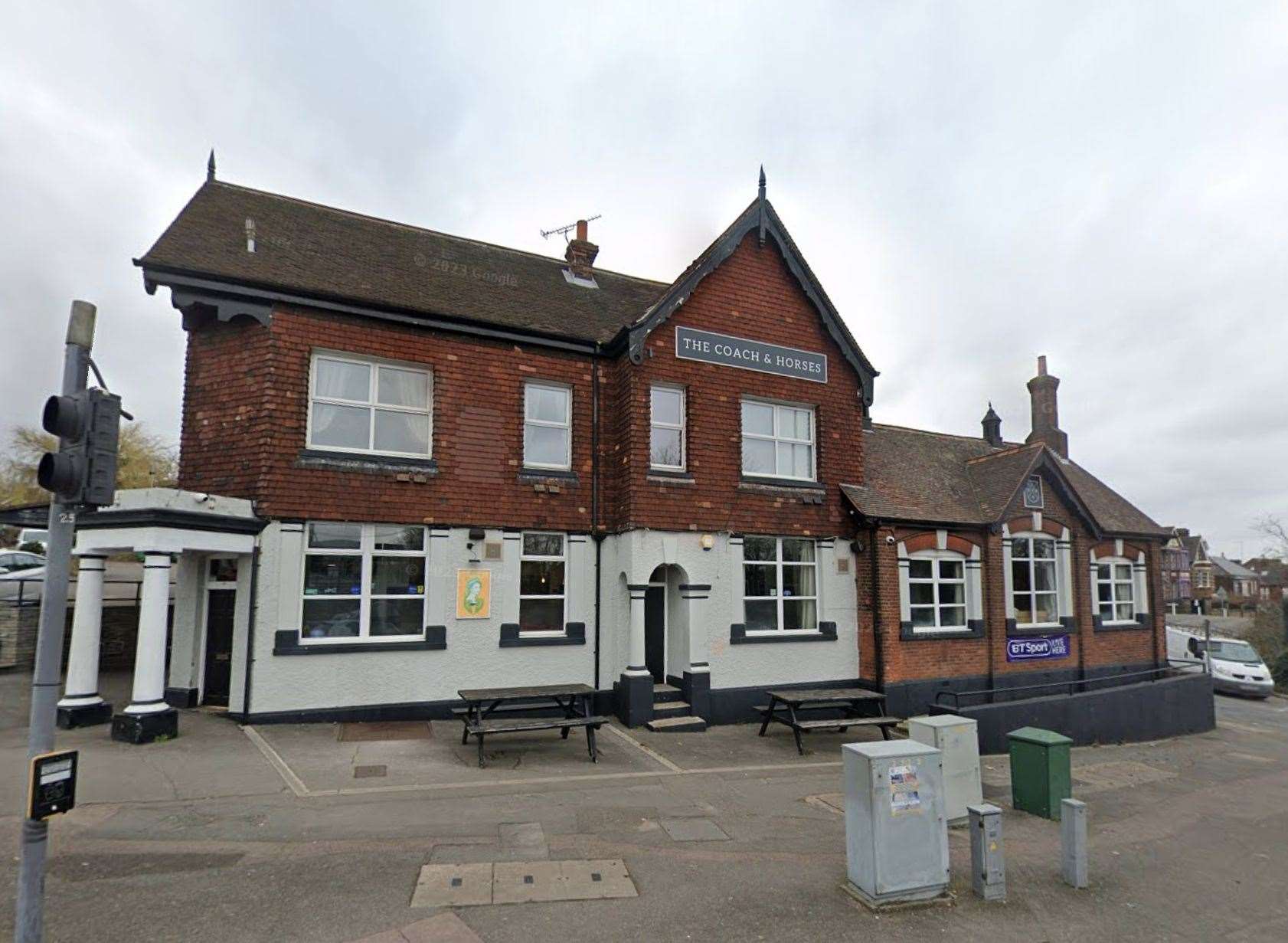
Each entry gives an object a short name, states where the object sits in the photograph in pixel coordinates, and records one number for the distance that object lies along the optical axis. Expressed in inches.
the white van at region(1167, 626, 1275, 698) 930.7
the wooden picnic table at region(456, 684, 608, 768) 400.2
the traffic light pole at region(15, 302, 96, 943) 175.8
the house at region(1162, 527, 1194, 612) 1244.6
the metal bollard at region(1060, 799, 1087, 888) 272.4
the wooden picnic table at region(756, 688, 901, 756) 470.6
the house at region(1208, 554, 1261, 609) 3056.1
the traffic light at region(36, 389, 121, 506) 180.1
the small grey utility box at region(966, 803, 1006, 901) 254.0
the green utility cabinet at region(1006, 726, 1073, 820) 364.5
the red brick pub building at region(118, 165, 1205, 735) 469.4
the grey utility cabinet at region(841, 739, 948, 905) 243.9
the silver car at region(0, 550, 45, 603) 665.6
